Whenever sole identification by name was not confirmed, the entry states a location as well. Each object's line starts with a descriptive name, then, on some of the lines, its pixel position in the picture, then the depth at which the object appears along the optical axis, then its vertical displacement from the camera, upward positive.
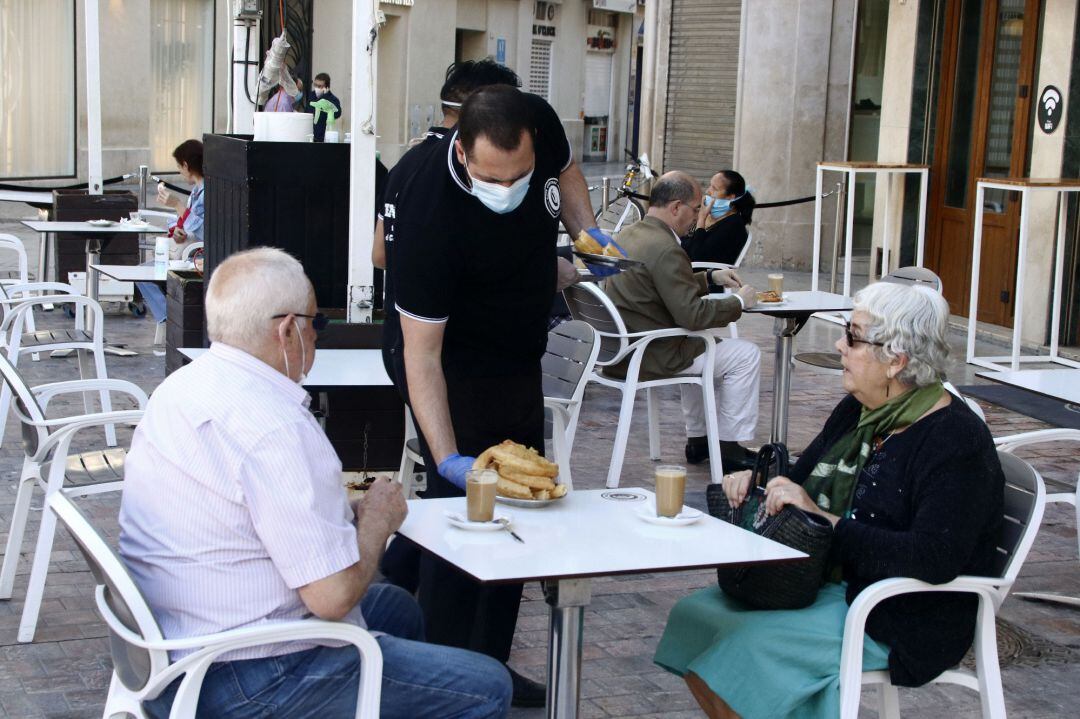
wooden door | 10.61 +0.27
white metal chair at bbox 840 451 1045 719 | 3.05 -0.96
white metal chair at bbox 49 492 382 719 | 2.54 -0.92
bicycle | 12.74 -0.35
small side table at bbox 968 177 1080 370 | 9.20 -0.59
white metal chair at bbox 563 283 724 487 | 6.43 -0.93
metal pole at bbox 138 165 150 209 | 12.26 -0.41
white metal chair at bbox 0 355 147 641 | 4.39 -1.12
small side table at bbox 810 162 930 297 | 11.10 -0.15
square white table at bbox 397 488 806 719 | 2.77 -0.81
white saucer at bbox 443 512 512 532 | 2.99 -0.80
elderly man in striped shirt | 2.55 -0.70
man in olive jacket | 6.43 -0.68
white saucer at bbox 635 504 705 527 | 3.11 -0.81
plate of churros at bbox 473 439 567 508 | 3.18 -0.74
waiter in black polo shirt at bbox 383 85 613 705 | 3.49 -0.39
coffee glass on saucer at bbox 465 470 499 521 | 3.01 -0.74
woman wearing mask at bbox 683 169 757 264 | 8.67 -0.39
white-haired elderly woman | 3.08 -0.82
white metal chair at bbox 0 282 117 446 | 6.76 -1.04
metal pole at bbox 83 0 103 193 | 10.66 +0.29
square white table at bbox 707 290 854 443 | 6.62 -0.79
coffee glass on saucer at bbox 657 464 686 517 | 3.12 -0.74
